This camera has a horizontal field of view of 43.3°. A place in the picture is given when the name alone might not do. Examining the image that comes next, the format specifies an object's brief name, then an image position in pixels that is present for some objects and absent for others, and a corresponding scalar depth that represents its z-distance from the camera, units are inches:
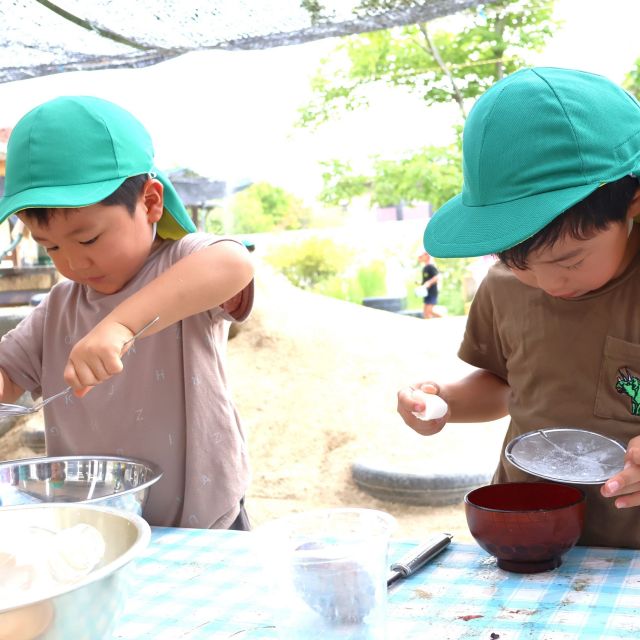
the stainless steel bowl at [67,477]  49.8
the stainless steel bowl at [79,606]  26.1
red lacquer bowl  36.8
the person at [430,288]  400.2
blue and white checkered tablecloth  32.5
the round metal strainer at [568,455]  41.4
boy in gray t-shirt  50.2
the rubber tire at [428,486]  170.6
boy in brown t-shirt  36.7
